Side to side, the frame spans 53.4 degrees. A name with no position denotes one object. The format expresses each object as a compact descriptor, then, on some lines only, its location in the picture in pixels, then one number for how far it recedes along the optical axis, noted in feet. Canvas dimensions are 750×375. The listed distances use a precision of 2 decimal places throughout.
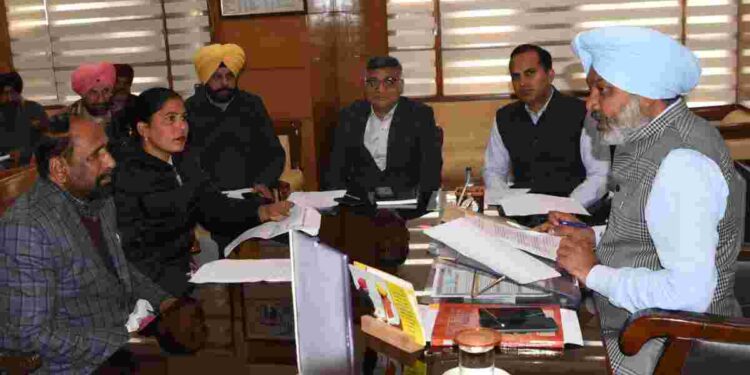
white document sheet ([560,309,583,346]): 4.88
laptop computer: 4.34
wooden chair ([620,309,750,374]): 5.14
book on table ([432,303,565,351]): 4.85
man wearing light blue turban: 5.39
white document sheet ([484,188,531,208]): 9.32
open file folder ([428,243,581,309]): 5.64
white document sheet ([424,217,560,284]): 6.01
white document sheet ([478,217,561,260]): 6.76
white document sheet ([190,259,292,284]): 6.66
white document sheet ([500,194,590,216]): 8.51
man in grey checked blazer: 5.74
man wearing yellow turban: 13.39
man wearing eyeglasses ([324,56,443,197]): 12.13
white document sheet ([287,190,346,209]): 9.57
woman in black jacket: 8.23
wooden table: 4.58
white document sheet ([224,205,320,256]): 8.20
